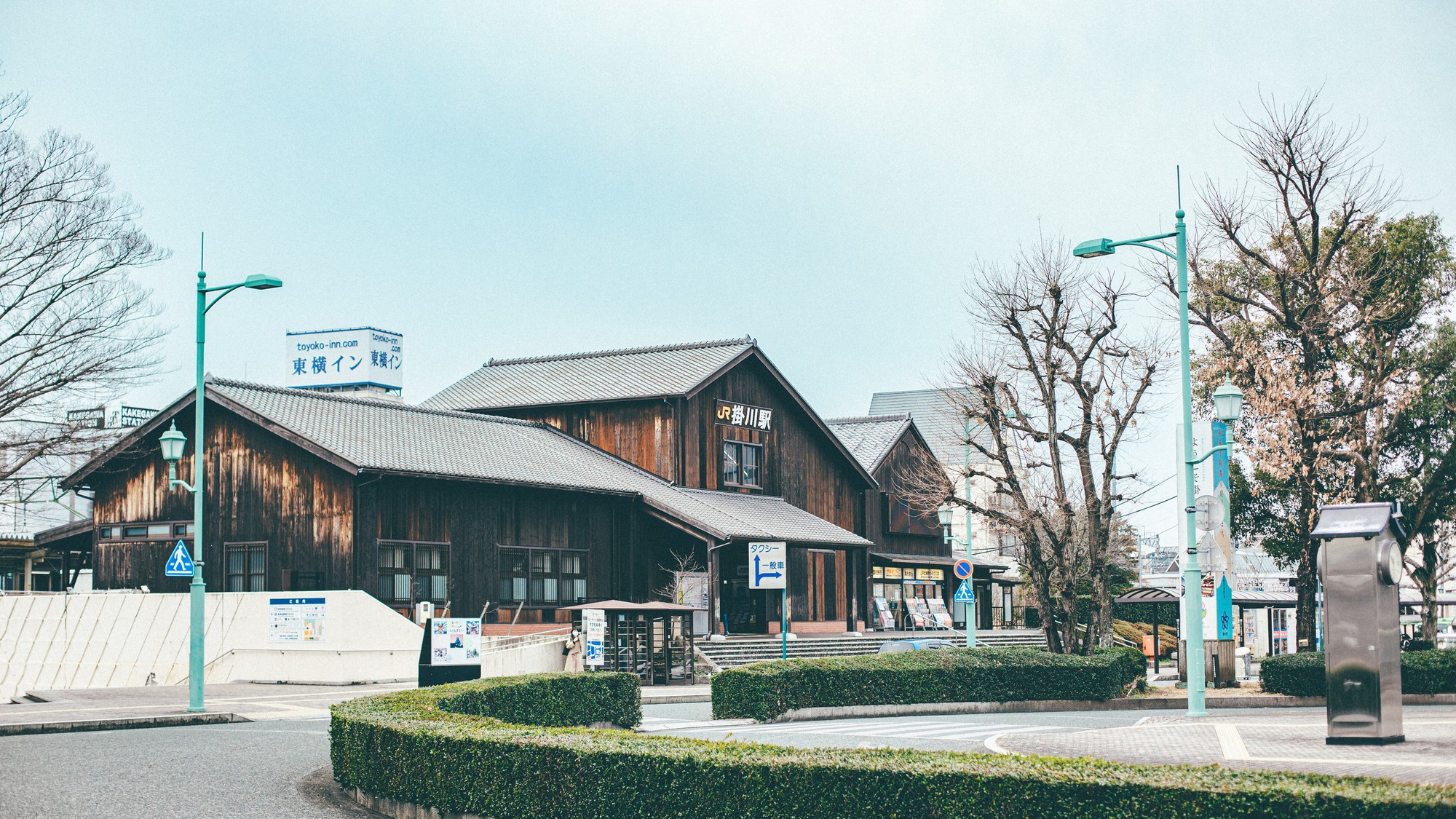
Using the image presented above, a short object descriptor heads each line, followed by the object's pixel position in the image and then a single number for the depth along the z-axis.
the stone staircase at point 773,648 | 35.16
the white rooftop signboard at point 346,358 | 54.84
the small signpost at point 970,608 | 33.12
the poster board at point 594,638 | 28.17
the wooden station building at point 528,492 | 32.78
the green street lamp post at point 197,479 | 21.56
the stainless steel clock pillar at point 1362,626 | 14.09
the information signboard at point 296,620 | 29.92
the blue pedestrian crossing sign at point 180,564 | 23.52
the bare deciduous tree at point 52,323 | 31.89
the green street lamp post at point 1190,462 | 19.95
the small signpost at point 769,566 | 32.09
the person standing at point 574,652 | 30.39
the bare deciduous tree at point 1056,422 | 28.64
